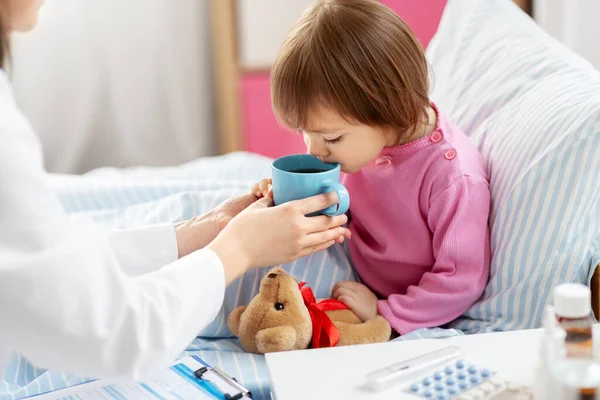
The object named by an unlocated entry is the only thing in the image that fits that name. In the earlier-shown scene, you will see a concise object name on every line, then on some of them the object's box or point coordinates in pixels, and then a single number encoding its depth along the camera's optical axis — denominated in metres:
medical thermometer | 1.38
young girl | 1.61
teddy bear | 1.59
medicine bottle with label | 1.31
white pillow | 1.59
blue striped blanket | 1.59
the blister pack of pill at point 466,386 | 1.35
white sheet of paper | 1.47
